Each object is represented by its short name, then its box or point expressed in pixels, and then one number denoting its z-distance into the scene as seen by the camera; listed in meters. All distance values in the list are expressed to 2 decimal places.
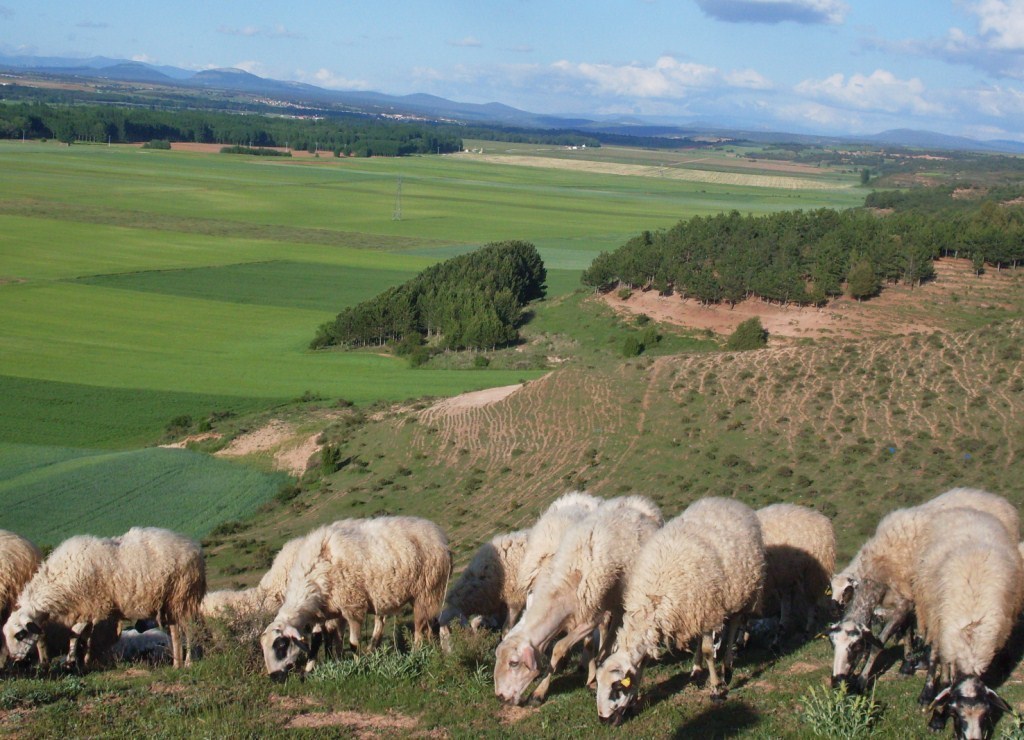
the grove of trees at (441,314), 64.50
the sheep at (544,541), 13.21
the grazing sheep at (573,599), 10.69
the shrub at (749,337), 59.94
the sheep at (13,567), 13.01
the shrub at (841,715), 9.47
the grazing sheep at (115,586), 12.50
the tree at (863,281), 63.53
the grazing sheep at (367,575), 12.57
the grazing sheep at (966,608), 9.40
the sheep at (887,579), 10.99
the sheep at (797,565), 14.02
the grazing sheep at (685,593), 10.38
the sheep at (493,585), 14.02
